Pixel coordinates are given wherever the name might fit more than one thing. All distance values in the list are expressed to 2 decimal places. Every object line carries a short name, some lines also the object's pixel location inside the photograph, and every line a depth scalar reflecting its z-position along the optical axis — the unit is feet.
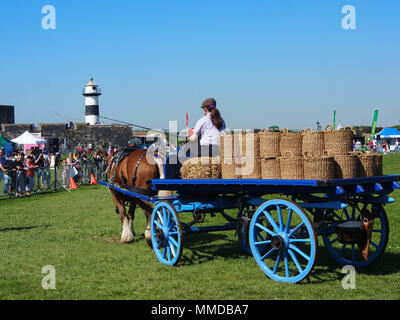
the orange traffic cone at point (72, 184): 76.74
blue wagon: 19.97
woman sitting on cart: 25.76
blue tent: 185.83
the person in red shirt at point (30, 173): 67.31
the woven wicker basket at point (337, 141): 20.59
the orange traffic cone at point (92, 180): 84.94
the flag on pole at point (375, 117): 98.58
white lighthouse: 268.82
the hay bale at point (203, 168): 23.65
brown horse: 30.71
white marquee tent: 130.02
